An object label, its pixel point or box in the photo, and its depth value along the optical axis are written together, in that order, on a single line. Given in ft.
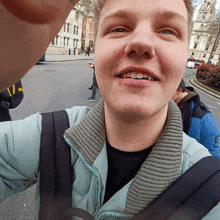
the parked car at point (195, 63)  107.86
